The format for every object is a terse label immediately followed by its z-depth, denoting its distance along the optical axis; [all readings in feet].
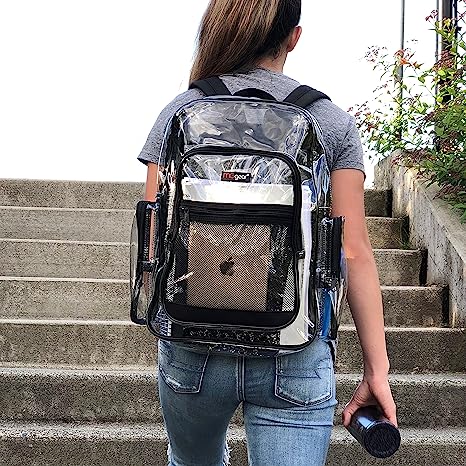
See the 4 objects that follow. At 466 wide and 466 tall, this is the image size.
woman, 4.83
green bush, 13.28
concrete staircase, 10.10
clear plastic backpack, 4.72
